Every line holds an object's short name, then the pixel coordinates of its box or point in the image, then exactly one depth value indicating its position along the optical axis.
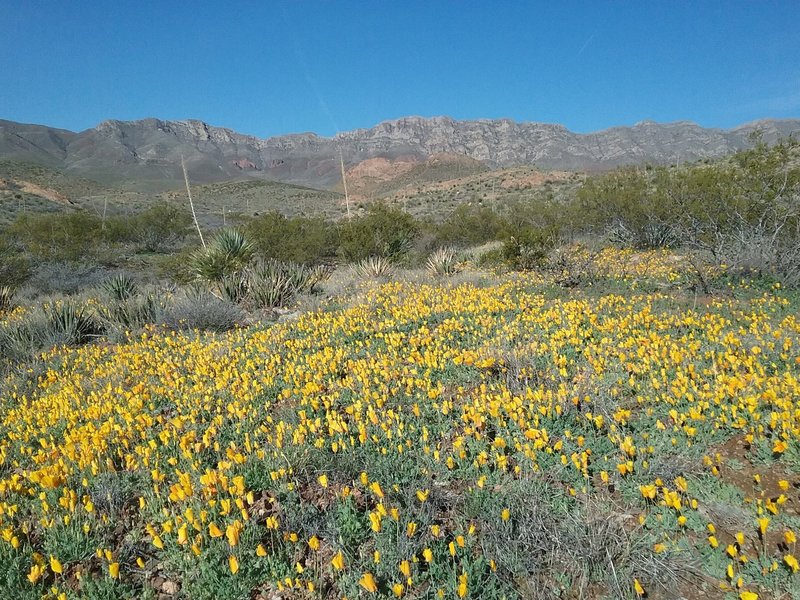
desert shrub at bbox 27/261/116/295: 14.27
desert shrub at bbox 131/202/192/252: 27.65
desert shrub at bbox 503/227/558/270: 10.30
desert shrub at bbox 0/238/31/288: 13.84
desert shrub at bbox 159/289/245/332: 7.81
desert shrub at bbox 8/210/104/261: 19.30
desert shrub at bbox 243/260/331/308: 9.53
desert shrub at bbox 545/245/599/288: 8.40
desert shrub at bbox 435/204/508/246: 18.58
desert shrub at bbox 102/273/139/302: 10.49
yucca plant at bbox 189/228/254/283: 11.59
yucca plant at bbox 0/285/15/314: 11.16
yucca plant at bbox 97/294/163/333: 8.23
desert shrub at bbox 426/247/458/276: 11.11
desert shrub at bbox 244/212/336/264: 16.11
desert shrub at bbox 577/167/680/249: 12.92
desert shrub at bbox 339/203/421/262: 14.52
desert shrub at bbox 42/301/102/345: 7.71
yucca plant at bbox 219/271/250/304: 9.83
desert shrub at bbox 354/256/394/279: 11.27
